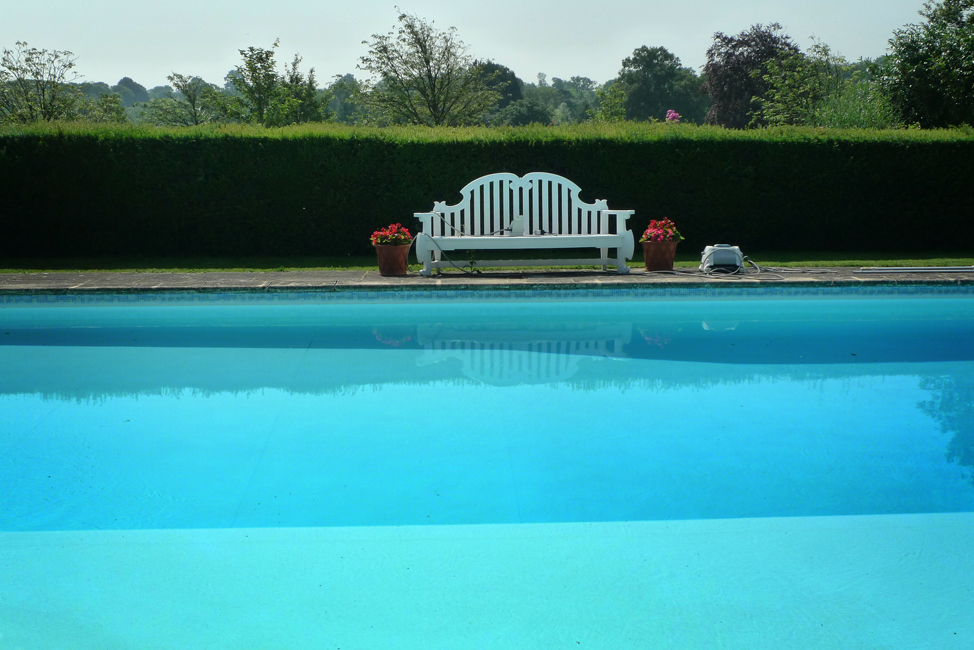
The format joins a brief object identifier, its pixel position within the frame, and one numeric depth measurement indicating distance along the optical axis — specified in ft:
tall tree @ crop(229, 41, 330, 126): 76.69
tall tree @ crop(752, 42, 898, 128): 51.80
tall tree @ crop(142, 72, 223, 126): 104.01
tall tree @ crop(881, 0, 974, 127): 45.75
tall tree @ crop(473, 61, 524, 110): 206.12
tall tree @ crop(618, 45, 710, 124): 197.36
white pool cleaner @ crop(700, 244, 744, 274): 29.01
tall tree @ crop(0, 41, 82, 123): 81.87
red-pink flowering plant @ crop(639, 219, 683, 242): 30.07
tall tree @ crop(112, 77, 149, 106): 361.71
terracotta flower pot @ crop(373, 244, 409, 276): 29.01
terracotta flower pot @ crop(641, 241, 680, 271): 29.91
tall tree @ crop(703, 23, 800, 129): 127.65
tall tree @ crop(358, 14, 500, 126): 81.51
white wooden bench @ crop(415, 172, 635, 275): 28.81
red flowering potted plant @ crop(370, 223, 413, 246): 29.07
